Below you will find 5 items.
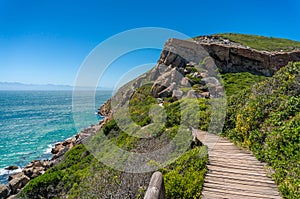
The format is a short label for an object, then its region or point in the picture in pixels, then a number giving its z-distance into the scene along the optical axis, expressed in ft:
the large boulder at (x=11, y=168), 70.08
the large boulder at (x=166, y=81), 74.54
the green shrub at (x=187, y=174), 17.34
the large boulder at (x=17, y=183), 51.58
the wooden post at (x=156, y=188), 11.72
